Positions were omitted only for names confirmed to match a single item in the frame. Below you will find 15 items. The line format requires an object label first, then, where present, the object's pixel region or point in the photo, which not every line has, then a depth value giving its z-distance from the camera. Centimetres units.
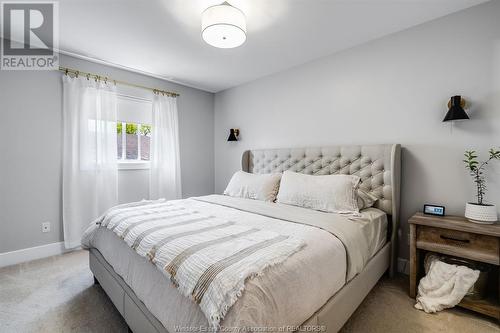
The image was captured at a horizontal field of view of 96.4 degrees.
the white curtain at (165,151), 350
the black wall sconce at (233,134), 388
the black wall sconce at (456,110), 183
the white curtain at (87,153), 277
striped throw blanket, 91
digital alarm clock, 192
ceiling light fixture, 168
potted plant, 166
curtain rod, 275
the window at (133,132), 326
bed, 97
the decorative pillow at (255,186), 270
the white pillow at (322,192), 205
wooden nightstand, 155
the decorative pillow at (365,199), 217
